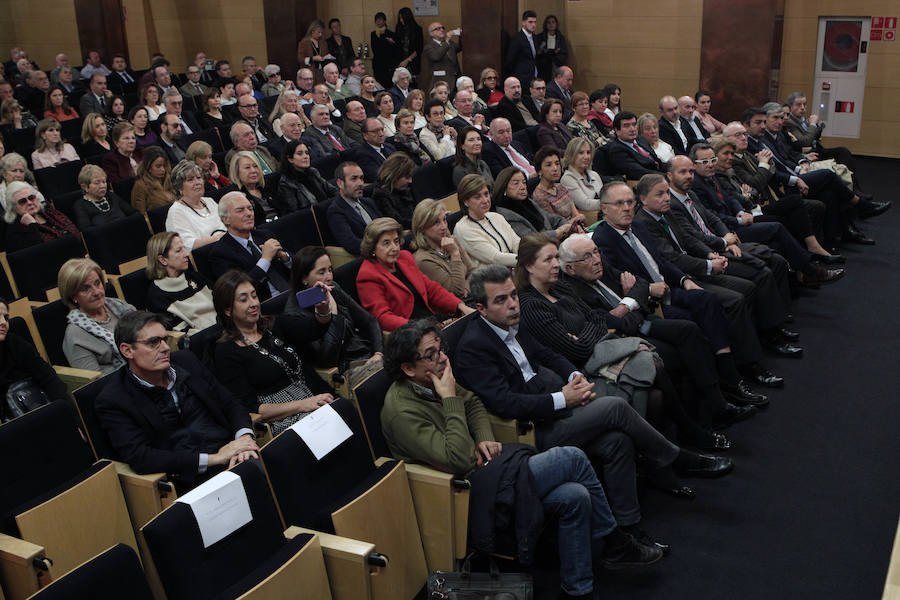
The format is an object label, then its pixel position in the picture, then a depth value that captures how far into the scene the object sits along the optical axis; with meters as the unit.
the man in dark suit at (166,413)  2.90
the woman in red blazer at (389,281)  4.10
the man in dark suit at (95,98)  9.07
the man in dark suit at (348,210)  4.98
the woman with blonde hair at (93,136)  7.11
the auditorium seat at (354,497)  2.68
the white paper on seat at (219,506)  2.40
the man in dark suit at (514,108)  8.58
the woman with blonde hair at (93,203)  5.39
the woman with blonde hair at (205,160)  5.90
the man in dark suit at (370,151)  6.59
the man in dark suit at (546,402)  3.26
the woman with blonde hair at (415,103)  8.02
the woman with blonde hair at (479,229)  4.82
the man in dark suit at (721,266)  4.78
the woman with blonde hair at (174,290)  4.01
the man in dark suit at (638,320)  4.04
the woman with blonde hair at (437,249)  4.48
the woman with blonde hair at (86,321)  3.66
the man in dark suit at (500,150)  6.65
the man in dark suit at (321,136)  7.04
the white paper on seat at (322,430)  2.77
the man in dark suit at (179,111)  7.86
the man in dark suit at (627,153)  6.66
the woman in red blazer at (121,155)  6.44
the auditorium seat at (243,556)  2.30
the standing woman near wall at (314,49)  11.39
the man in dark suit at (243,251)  4.41
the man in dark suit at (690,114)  7.96
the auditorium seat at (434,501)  2.89
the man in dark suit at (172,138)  6.93
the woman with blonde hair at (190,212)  5.01
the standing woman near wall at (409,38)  11.81
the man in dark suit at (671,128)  7.68
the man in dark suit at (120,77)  11.73
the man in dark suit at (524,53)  10.58
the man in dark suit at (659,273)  4.45
